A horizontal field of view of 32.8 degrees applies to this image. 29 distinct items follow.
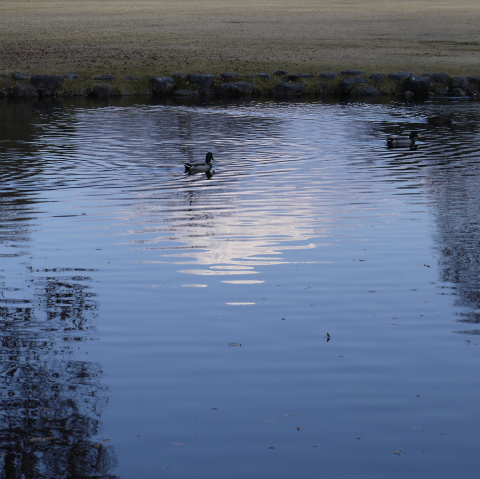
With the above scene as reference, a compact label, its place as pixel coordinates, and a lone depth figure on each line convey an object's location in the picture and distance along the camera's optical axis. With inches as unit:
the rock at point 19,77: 1742.1
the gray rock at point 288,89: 1755.7
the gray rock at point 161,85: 1761.8
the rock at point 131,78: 1791.3
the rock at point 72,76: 1768.0
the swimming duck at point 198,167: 862.5
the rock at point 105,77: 1780.3
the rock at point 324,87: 1775.6
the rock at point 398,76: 1802.4
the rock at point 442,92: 1731.7
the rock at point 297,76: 1818.8
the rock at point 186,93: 1737.2
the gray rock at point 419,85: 1752.0
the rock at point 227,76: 1813.7
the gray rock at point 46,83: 1711.4
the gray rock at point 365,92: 1736.0
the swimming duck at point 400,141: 1045.8
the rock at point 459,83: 1749.5
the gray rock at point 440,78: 1787.6
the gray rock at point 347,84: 1752.0
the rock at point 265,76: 1815.6
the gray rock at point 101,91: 1720.7
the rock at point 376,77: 1801.2
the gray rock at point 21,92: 1681.8
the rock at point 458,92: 1713.8
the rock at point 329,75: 1820.9
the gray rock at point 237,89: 1749.5
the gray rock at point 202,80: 1777.8
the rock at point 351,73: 1834.4
